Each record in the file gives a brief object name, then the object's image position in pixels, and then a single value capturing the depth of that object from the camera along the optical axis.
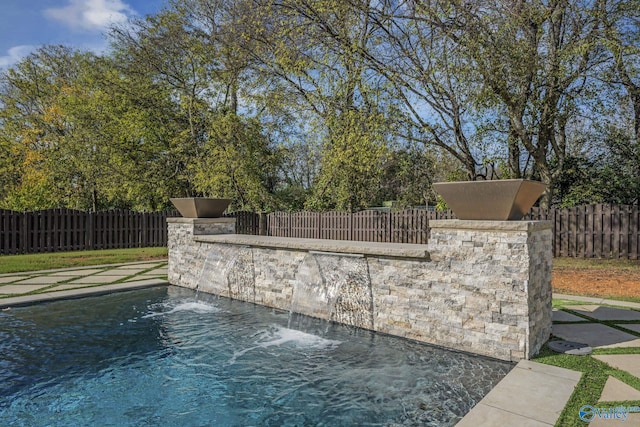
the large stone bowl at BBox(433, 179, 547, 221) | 3.63
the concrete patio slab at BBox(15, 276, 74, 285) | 7.57
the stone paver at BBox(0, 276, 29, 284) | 7.80
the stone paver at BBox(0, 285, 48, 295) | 6.70
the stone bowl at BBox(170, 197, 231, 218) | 7.44
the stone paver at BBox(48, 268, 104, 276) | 8.65
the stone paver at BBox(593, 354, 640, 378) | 3.22
